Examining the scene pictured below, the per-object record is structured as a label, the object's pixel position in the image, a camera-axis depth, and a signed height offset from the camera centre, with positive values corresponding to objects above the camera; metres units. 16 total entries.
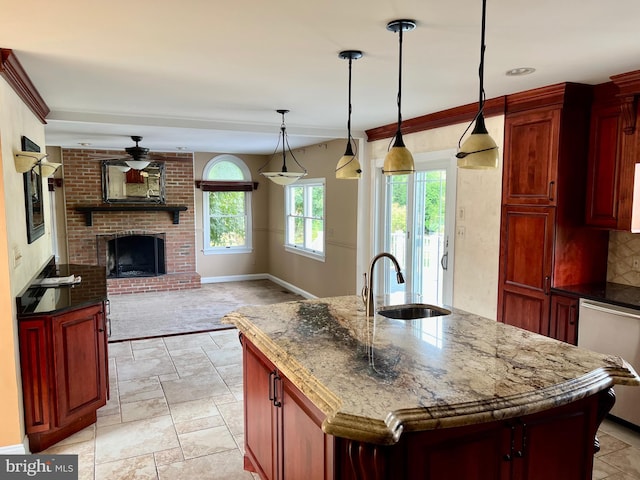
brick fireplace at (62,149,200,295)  7.65 -0.41
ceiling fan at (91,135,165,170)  6.15 +0.60
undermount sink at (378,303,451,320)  2.73 -0.67
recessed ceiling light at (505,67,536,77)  2.96 +0.85
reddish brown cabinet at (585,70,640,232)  3.09 +0.33
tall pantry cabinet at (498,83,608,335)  3.40 -0.02
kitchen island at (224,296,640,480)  1.44 -0.66
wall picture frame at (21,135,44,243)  3.24 +0.00
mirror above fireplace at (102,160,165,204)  7.82 +0.29
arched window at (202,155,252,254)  8.61 -0.18
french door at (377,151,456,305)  4.44 -0.26
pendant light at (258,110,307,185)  4.10 +0.21
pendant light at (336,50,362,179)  3.01 +0.22
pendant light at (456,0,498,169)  1.92 +0.22
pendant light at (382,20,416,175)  2.30 +0.21
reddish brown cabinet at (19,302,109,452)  2.79 -1.11
